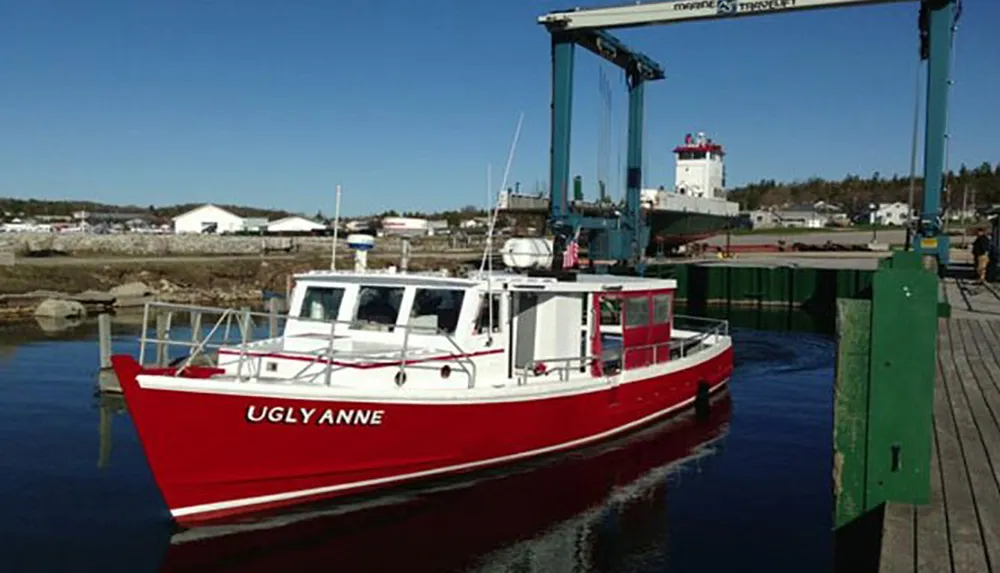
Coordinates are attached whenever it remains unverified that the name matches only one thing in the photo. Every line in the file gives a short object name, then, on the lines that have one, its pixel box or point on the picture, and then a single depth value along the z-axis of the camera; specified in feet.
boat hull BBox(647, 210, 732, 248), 163.94
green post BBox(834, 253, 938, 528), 19.15
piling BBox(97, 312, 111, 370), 55.93
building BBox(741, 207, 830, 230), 374.84
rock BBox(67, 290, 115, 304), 108.17
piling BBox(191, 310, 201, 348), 34.68
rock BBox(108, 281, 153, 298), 116.67
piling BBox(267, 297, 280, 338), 43.60
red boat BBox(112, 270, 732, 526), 30.58
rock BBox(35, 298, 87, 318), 100.22
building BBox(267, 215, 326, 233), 321.85
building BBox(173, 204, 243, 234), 336.29
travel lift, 83.46
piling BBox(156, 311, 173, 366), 46.93
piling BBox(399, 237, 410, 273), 43.68
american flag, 52.44
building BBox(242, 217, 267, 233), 340.26
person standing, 73.82
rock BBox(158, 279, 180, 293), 126.21
